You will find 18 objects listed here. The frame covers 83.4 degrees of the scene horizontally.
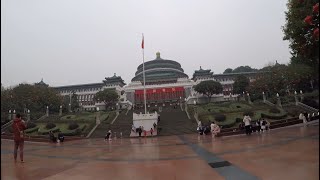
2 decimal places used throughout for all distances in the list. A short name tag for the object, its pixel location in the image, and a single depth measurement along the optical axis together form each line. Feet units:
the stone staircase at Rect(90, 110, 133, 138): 74.04
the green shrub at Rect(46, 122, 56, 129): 81.10
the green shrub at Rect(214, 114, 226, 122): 79.74
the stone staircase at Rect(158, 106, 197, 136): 73.09
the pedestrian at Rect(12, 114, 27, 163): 22.62
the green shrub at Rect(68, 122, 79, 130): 78.96
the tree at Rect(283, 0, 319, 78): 37.12
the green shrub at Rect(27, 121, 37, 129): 83.76
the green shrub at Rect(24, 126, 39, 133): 78.16
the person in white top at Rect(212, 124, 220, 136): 47.62
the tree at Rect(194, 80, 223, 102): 165.27
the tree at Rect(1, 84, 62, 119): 121.63
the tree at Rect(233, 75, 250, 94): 163.82
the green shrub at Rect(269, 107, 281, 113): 81.61
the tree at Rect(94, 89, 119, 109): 162.74
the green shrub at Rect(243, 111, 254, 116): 83.11
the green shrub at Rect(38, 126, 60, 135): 73.97
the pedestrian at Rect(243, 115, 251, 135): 44.58
